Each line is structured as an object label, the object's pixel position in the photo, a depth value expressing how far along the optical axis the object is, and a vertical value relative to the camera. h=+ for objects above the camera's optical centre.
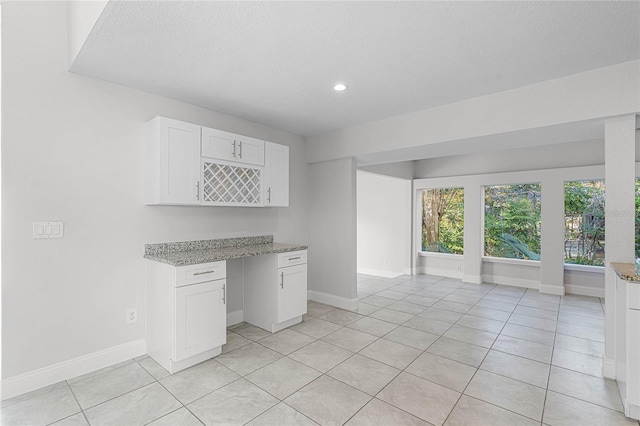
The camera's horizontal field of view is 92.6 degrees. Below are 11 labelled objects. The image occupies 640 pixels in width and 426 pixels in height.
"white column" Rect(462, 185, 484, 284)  5.62 -0.37
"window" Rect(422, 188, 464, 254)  6.14 -0.12
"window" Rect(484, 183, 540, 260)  5.42 -0.12
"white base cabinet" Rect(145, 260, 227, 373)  2.47 -0.84
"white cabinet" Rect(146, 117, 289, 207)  2.73 +0.47
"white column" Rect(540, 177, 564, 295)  4.88 -0.37
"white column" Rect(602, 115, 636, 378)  2.37 +0.06
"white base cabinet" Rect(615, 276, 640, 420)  1.89 -0.85
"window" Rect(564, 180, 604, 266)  4.91 -0.13
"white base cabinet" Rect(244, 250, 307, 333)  3.32 -0.86
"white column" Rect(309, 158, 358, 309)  4.17 -0.27
